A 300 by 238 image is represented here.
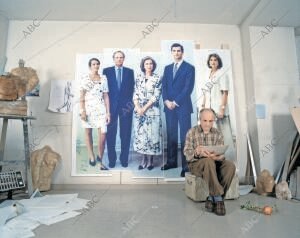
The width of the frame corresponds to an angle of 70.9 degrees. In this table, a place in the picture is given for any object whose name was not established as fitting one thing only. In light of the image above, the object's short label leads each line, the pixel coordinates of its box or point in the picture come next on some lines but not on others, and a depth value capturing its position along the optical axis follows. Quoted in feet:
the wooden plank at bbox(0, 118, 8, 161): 7.38
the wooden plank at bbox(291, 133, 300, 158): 7.69
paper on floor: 4.37
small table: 6.99
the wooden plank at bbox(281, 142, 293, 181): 7.71
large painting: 8.85
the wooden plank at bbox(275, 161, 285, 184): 7.90
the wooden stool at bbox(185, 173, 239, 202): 6.54
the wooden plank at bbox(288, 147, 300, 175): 7.55
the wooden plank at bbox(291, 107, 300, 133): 7.44
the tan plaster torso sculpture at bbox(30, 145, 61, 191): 8.00
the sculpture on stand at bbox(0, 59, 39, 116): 6.61
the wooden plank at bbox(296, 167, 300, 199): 7.04
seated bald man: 5.52
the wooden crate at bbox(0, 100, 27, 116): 6.64
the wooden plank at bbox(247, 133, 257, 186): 8.64
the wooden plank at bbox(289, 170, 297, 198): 7.25
